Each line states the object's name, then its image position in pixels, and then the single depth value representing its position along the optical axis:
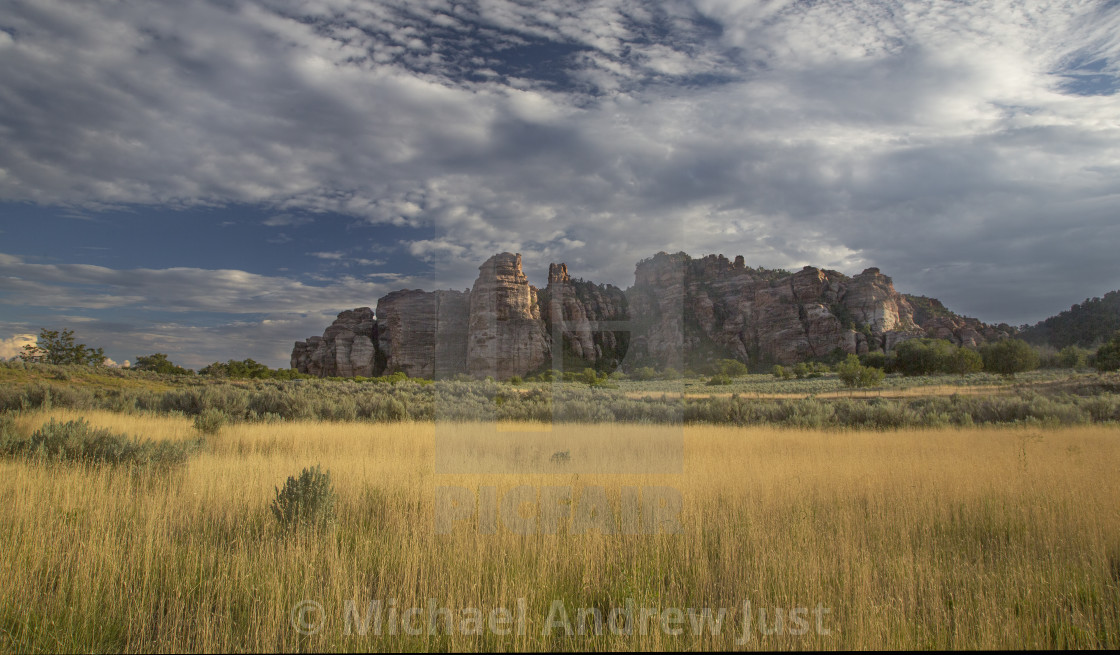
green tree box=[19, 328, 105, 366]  37.56
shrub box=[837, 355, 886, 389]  37.97
